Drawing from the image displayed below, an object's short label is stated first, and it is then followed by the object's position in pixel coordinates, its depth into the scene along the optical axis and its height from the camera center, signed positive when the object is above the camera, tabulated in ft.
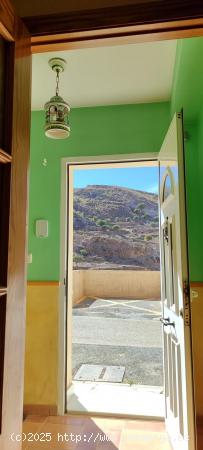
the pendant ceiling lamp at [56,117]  7.20 +3.17
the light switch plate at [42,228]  8.62 +0.60
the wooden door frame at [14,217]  2.66 +0.30
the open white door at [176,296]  4.93 -0.92
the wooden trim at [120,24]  3.02 +2.33
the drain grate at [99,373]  10.40 -4.55
